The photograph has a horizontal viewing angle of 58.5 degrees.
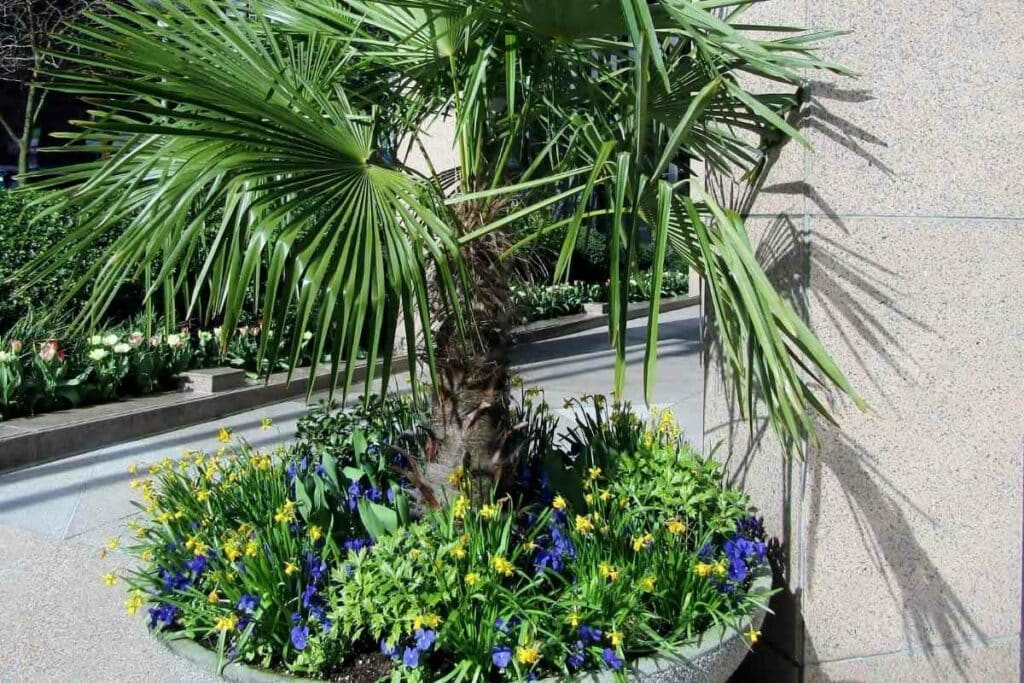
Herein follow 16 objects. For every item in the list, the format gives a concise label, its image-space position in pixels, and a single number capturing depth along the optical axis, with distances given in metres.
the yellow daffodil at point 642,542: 2.83
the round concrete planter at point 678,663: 2.53
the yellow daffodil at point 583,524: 2.87
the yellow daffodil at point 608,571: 2.66
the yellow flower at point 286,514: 2.83
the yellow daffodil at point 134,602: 2.74
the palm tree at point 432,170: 2.29
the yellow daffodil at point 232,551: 2.74
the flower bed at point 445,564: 2.55
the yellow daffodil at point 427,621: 2.46
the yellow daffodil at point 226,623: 2.52
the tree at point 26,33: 10.62
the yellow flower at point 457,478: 3.10
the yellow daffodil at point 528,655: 2.39
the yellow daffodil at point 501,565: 2.64
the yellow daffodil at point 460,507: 2.88
